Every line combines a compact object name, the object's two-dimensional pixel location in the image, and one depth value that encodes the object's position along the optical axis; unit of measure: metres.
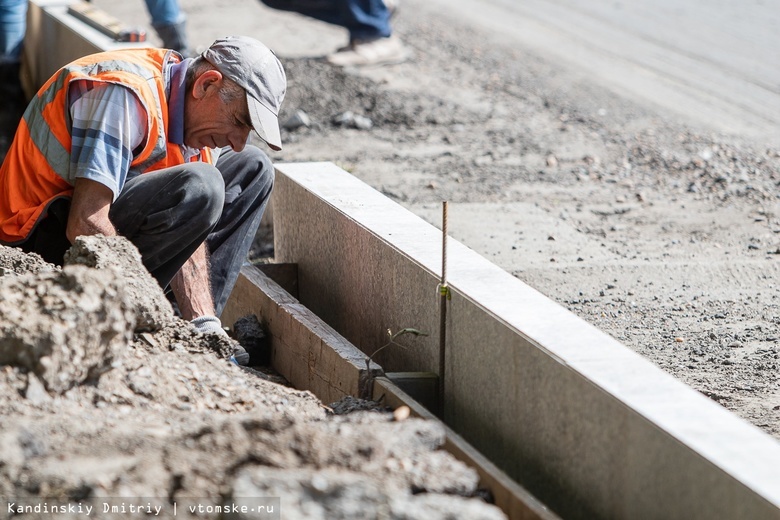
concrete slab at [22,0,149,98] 14.02
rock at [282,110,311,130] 15.83
